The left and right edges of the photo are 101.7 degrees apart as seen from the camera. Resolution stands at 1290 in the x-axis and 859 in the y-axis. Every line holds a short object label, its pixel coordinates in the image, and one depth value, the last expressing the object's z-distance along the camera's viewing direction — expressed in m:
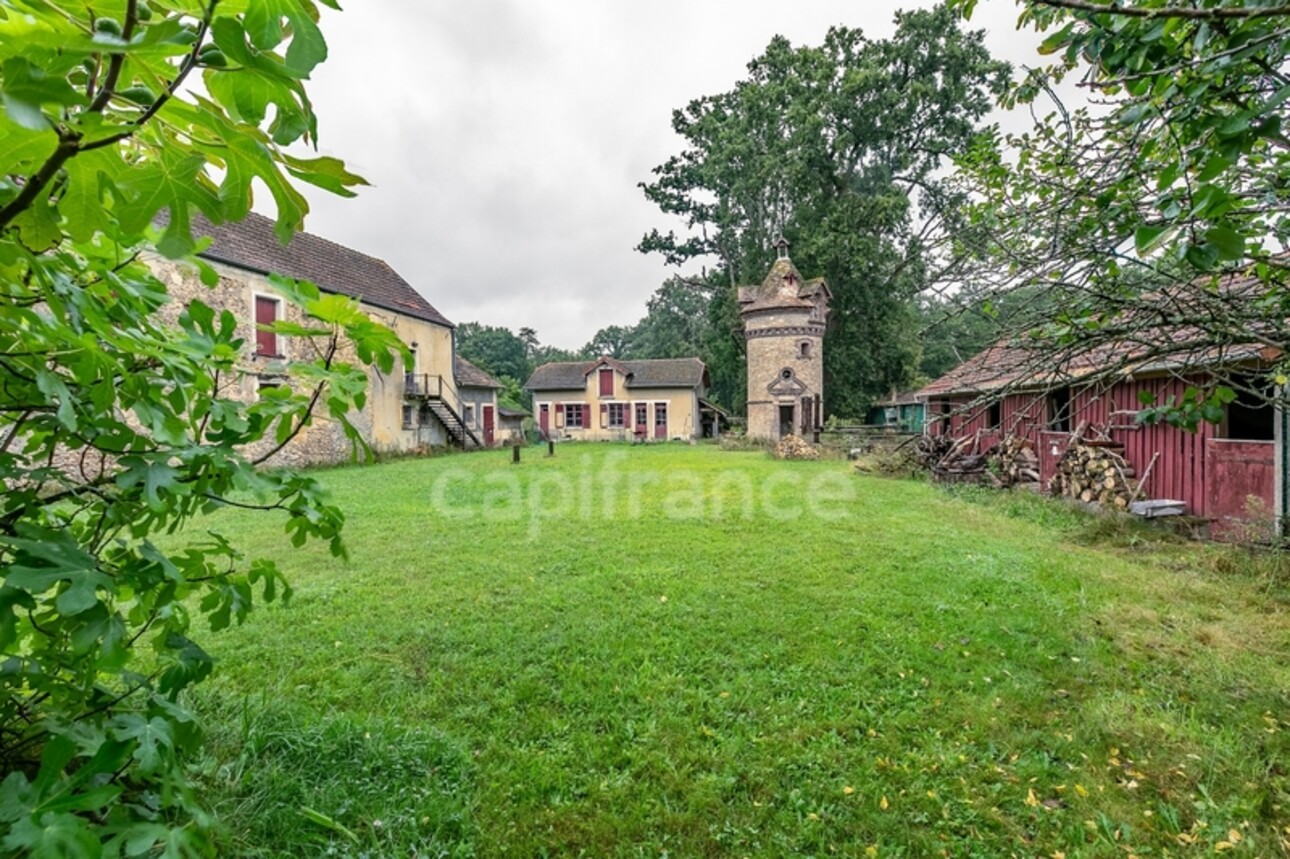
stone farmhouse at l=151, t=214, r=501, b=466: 12.94
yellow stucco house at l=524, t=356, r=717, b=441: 27.56
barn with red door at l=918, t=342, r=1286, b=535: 6.12
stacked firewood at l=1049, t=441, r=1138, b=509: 7.92
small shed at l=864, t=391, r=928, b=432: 25.49
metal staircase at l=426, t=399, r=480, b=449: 19.52
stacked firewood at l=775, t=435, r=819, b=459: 17.22
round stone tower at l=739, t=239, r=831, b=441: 22.53
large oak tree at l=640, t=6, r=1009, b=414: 22.45
